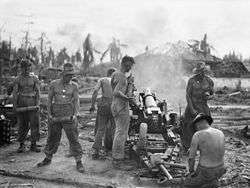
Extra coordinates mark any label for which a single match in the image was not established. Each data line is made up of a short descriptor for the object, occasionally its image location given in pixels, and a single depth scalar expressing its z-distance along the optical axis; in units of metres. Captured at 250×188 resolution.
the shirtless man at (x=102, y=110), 9.12
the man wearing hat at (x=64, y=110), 8.12
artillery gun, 7.44
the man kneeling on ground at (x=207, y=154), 5.63
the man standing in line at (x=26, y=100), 9.62
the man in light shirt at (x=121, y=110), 8.30
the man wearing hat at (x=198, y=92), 9.42
